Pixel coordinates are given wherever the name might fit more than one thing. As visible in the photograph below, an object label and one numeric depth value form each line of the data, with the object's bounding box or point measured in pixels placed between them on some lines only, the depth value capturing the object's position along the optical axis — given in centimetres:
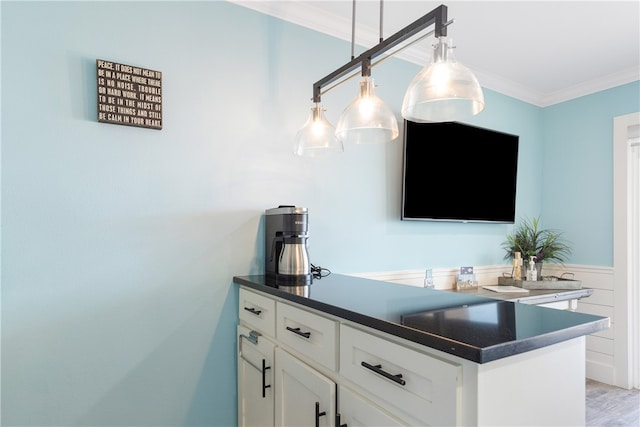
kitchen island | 88
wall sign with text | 173
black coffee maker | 192
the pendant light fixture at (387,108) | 120
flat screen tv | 265
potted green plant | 325
